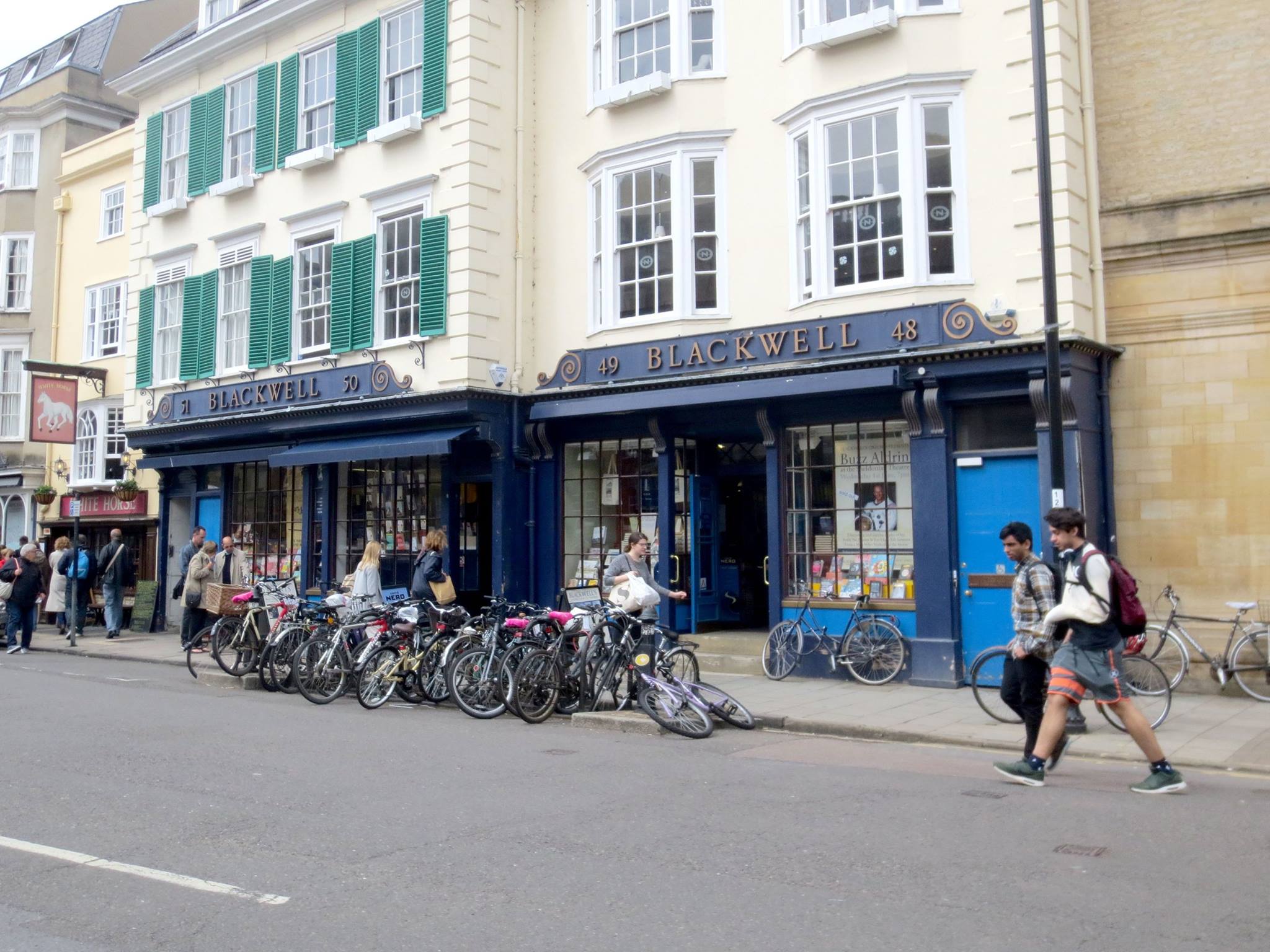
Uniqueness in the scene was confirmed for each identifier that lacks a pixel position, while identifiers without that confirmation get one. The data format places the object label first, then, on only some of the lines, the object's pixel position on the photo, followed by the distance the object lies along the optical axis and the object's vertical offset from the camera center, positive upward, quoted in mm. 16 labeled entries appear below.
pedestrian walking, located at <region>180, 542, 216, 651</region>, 16766 -139
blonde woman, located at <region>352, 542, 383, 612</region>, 14523 -83
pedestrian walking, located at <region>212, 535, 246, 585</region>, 17188 +52
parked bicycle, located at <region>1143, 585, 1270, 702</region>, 11570 -851
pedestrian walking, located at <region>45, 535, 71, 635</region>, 20812 -270
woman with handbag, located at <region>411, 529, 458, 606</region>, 13445 -103
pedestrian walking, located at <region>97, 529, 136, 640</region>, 21078 -111
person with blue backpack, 20016 -151
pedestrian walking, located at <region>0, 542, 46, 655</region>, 18969 -417
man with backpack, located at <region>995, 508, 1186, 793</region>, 7723 -526
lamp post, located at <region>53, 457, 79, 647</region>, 19522 -307
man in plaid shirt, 8594 -540
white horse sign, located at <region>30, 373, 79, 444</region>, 23328 +3227
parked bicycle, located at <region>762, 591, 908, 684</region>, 13141 -912
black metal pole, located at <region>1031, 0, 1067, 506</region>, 10000 +2635
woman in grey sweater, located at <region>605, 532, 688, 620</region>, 11688 +18
